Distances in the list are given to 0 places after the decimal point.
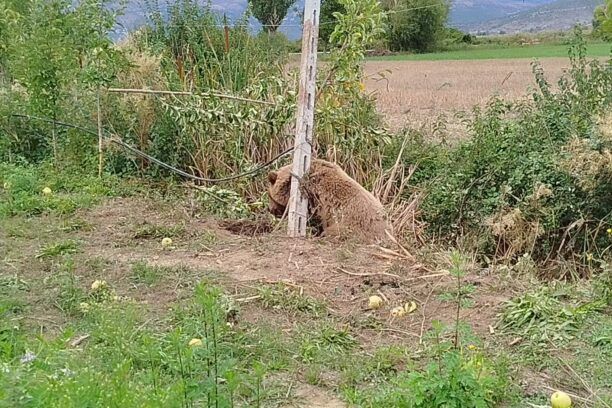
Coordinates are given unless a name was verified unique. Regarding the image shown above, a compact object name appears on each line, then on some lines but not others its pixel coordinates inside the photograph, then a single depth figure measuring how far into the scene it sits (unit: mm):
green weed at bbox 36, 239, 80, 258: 5273
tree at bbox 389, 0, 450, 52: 23516
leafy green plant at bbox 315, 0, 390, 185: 6680
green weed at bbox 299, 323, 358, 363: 3686
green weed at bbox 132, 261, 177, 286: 4789
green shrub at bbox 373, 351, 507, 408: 2859
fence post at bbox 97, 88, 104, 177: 7632
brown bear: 6051
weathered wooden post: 6082
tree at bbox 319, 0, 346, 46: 12222
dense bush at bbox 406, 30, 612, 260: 6035
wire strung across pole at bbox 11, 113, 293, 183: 7088
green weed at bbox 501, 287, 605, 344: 3818
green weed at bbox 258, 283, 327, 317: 4328
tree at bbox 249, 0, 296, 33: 20641
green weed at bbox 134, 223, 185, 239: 5824
